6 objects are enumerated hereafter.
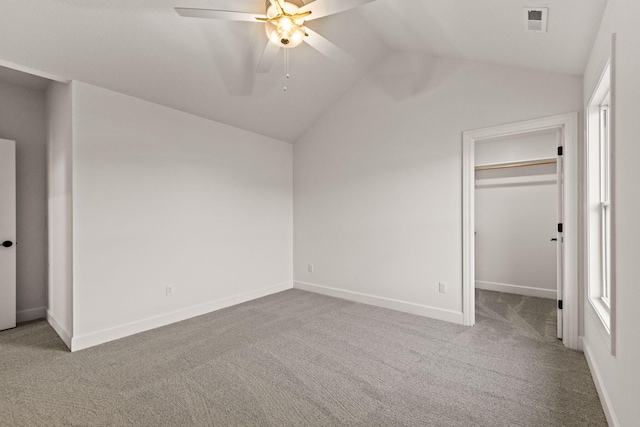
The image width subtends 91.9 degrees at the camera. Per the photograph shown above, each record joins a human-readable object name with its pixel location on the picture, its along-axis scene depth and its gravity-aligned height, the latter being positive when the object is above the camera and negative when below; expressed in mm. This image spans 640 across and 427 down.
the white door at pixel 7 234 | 3357 -197
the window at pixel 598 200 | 2428 +110
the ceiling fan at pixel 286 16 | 2059 +1396
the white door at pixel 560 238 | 2965 -242
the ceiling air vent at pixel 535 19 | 2146 +1398
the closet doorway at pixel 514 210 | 3412 +53
